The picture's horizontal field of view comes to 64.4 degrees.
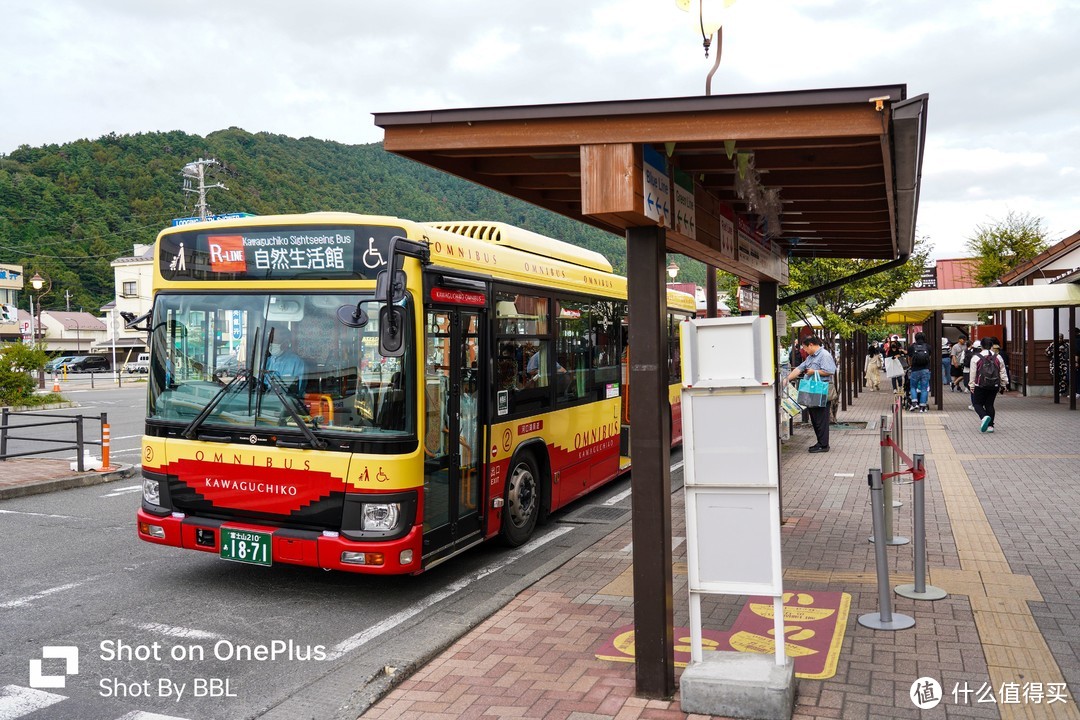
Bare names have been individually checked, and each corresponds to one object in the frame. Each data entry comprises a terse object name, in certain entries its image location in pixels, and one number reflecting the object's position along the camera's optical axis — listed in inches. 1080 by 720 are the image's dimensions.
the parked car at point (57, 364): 2382.6
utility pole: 1646.2
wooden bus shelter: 166.4
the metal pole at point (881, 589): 207.5
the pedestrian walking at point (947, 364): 1253.3
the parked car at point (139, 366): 2561.5
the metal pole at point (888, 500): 278.8
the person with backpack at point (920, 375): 830.6
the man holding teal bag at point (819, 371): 538.3
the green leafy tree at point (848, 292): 730.8
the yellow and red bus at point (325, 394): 237.1
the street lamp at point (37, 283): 1320.0
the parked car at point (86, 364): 2689.5
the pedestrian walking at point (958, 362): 1120.2
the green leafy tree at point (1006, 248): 1611.7
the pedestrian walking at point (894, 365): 807.1
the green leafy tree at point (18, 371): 1024.2
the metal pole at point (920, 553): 232.1
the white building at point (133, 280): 2906.0
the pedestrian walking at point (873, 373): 1328.7
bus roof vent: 336.5
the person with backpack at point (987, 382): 640.4
